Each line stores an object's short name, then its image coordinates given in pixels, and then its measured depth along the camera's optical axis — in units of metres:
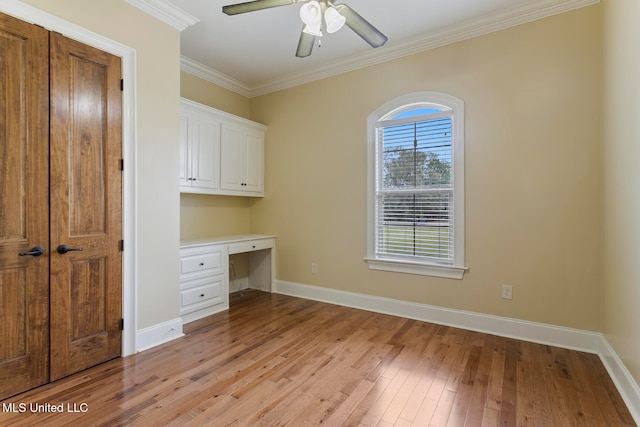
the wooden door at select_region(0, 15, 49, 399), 1.96
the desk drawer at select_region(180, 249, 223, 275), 3.26
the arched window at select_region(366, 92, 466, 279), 3.24
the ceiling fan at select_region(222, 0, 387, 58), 2.13
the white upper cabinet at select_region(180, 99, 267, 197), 3.57
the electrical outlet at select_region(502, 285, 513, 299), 2.97
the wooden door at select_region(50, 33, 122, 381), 2.17
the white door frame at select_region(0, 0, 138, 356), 2.52
